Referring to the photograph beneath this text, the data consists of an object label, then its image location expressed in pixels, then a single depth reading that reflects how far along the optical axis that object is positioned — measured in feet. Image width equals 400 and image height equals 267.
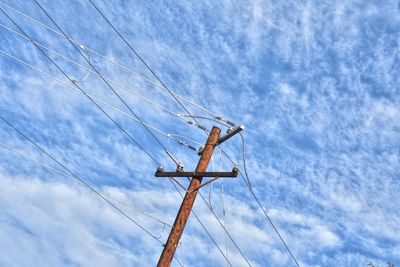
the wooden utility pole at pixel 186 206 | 35.91
